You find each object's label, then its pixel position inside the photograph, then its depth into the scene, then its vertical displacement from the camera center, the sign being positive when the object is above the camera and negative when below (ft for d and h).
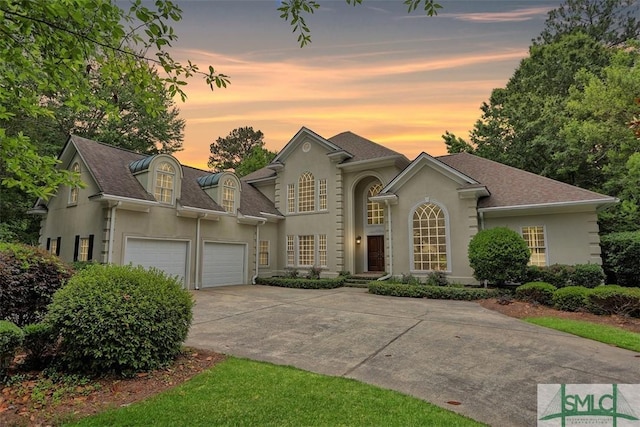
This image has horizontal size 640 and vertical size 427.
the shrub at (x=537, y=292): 34.80 -3.96
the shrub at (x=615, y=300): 29.25 -4.04
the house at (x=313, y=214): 43.27 +6.06
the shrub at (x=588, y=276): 39.34 -2.45
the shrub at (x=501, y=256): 39.86 -0.11
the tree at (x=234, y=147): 150.00 +48.41
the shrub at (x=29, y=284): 18.58 -1.73
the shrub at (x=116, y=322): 15.26 -3.20
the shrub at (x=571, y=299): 31.91 -4.22
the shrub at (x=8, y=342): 13.80 -3.65
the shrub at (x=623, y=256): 43.91 -0.11
